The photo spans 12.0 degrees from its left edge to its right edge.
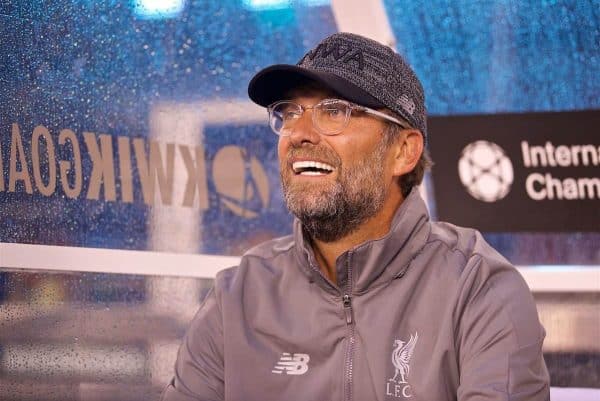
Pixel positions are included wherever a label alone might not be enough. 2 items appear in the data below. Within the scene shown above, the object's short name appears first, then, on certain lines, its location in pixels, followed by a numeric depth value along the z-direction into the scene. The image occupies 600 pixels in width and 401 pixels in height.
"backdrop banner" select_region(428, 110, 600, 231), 3.50
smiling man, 3.10
